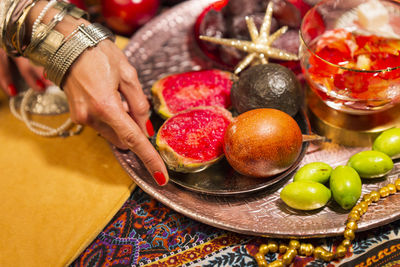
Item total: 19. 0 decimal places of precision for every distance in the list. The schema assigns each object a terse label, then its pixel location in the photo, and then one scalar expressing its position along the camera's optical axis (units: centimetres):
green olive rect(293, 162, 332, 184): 54
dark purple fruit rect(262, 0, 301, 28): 66
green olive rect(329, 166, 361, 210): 51
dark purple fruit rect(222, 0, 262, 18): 67
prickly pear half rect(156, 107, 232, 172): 56
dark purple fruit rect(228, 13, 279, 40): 67
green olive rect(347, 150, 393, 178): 53
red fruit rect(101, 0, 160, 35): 74
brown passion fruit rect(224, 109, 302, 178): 52
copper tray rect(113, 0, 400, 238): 52
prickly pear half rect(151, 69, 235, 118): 62
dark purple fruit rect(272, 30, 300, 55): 66
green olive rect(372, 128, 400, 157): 55
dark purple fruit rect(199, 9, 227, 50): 68
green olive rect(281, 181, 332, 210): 51
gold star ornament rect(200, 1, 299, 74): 63
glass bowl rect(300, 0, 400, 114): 56
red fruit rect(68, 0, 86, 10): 75
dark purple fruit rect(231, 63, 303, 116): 57
